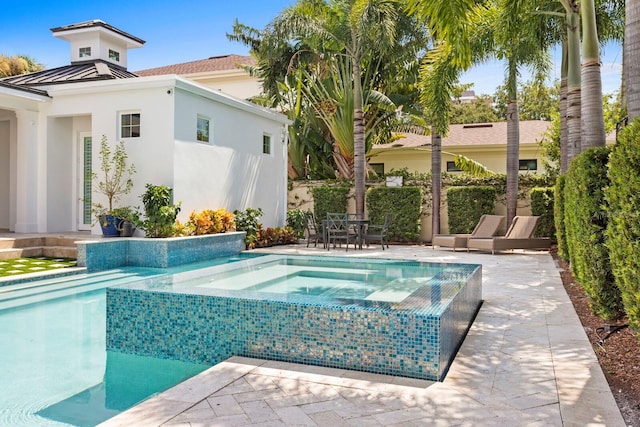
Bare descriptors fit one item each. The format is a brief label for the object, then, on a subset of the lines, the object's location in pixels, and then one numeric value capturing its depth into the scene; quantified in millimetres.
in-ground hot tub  4348
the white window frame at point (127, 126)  13539
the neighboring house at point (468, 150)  23641
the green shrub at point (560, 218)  10734
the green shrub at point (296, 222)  18109
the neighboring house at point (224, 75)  31047
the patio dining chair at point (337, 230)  15410
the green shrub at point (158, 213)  12352
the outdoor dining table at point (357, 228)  15445
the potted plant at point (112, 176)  13289
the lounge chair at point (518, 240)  14617
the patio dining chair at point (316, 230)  16172
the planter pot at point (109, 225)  12750
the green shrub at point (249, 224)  15531
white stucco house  13250
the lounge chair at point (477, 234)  15328
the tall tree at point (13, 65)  28656
